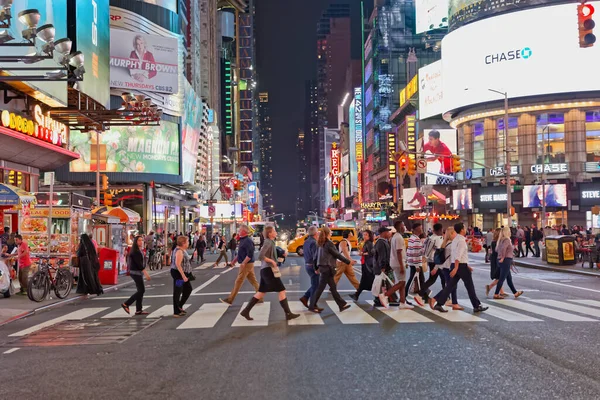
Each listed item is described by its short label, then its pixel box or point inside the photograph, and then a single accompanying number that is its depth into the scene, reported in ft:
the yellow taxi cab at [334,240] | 135.95
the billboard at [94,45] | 106.84
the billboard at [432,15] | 314.51
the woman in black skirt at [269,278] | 40.04
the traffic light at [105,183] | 107.45
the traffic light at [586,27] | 43.93
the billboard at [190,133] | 203.72
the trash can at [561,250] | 93.50
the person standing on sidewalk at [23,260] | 57.52
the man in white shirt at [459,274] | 42.88
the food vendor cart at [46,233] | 68.54
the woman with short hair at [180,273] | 42.29
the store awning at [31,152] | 79.30
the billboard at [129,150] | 177.78
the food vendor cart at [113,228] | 85.03
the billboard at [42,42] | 77.00
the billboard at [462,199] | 233.35
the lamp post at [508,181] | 124.06
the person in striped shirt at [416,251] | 47.26
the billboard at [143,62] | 178.80
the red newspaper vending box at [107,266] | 72.02
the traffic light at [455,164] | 115.85
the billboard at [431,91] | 265.75
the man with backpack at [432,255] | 47.44
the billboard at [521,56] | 209.97
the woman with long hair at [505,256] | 49.21
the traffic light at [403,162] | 108.78
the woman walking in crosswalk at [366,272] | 51.39
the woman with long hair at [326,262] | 43.65
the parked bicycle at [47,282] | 53.67
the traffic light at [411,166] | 106.93
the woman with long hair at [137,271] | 44.62
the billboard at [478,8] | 219.82
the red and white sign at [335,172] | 618.85
